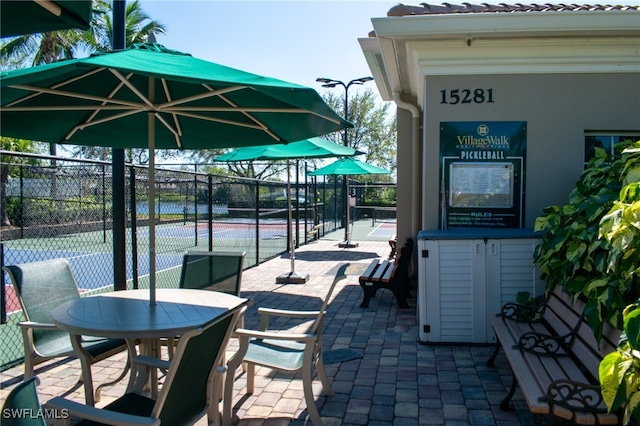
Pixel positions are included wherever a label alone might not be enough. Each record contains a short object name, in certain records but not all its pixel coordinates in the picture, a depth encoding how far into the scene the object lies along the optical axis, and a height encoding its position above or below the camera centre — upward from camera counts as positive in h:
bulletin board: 5.38 +0.27
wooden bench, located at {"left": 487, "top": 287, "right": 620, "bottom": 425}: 2.58 -1.07
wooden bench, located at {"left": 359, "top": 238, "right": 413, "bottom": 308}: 6.59 -1.11
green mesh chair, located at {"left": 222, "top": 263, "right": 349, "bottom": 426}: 3.26 -1.14
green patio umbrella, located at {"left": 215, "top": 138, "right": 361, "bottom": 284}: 7.77 +0.74
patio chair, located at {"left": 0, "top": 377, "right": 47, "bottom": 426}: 1.44 -0.63
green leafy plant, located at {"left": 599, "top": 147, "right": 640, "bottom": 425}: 2.15 -0.53
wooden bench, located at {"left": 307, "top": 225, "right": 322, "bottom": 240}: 14.79 -1.07
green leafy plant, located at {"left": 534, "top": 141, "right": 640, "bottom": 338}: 2.77 -0.35
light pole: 16.23 +3.97
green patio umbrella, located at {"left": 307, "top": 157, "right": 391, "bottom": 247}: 13.00 +0.80
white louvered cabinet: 4.89 -0.81
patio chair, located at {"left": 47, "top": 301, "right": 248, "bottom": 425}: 2.16 -0.92
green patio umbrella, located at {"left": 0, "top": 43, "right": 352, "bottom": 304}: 2.51 +0.65
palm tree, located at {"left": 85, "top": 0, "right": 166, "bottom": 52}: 21.38 +7.91
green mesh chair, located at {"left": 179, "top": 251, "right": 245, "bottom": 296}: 4.60 -0.68
